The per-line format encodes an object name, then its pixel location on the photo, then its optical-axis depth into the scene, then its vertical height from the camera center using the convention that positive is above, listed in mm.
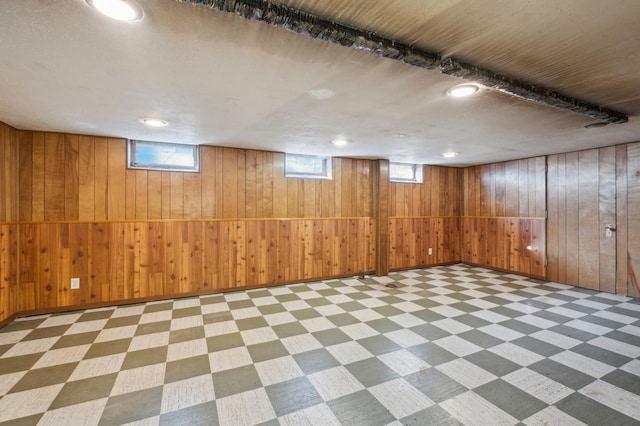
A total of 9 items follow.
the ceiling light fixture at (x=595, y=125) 2826 +912
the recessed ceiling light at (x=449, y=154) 4672 +999
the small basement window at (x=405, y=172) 5832 +858
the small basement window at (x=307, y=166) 4799 +836
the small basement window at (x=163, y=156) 3838 +825
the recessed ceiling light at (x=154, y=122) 2873 +980
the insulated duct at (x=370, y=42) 1152 +844
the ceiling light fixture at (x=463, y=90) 1993 +905
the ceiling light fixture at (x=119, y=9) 1181 +899
